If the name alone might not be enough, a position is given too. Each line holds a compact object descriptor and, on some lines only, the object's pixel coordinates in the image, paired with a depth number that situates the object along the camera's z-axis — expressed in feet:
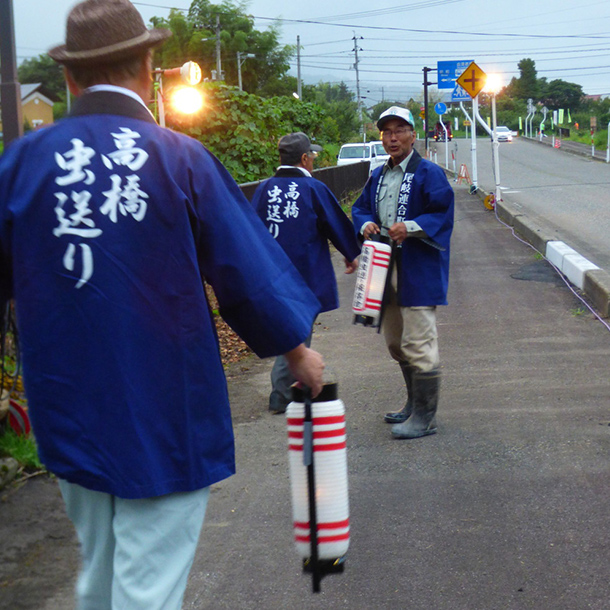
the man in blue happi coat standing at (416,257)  15.83
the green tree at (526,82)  363.15
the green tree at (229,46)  184.85
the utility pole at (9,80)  18.57
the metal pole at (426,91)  132.31
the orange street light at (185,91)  28.84
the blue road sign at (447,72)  109.60
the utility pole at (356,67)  274.05
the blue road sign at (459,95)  73.72
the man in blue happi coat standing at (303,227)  18.04
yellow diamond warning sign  60.23
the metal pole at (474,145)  62.81
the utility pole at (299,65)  172.94
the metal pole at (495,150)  56.18
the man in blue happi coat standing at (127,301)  6.04
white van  101.24
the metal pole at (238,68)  183.42
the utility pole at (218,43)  165.78
